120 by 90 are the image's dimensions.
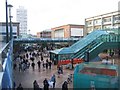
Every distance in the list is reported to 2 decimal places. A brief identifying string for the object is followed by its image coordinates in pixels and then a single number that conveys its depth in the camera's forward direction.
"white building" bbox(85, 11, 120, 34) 33.85
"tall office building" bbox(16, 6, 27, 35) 86.20
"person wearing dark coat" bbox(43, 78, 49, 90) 7.26
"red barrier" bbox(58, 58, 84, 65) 15.06
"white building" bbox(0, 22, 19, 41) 39.17
